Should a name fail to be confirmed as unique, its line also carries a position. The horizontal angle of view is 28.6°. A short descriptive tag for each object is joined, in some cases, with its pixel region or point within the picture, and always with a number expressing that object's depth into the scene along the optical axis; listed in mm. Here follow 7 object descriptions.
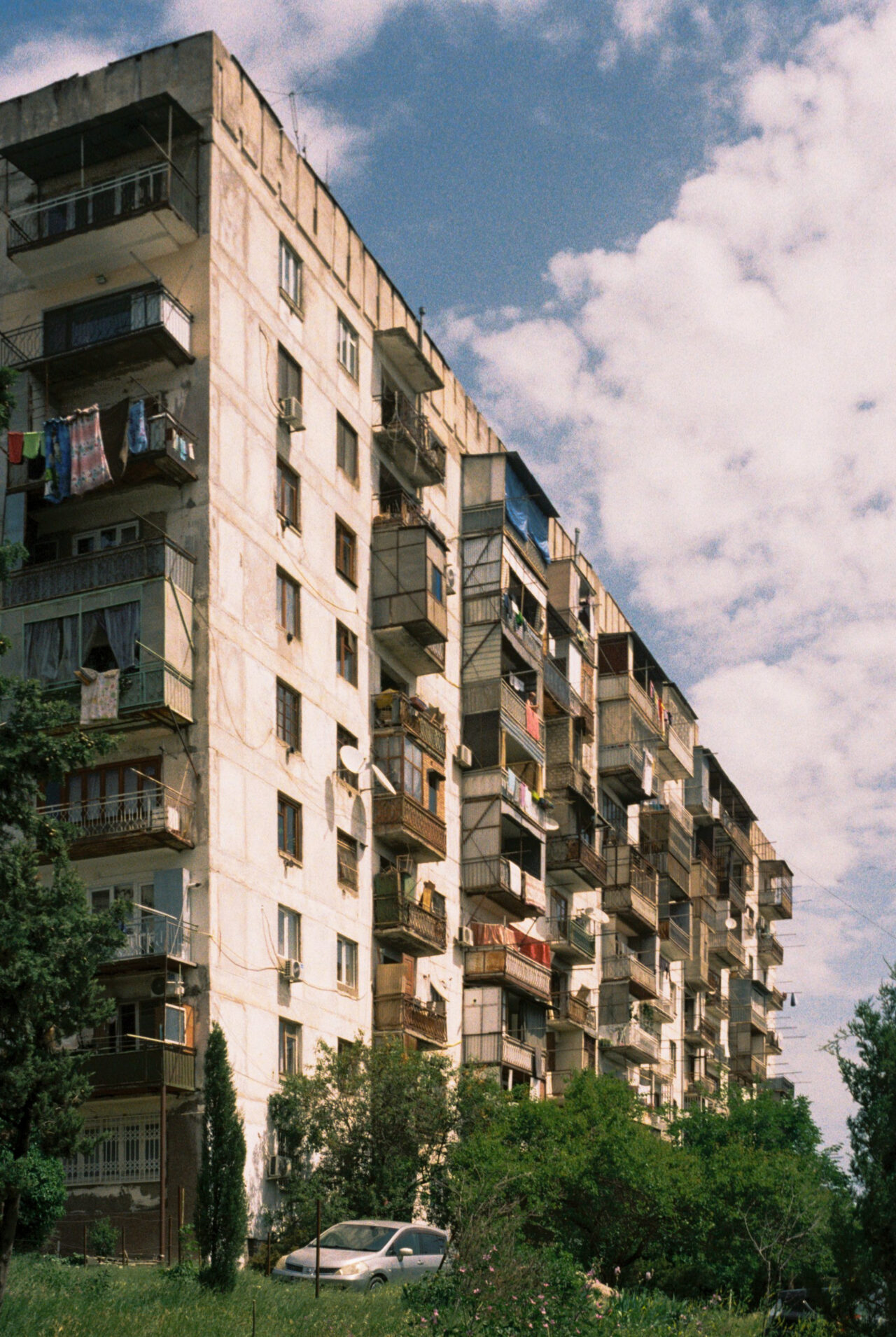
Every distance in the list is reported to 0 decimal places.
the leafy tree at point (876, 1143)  22031
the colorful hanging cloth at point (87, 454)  37031
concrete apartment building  35406
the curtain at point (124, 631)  35656
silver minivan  29094
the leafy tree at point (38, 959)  22953
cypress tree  28547
